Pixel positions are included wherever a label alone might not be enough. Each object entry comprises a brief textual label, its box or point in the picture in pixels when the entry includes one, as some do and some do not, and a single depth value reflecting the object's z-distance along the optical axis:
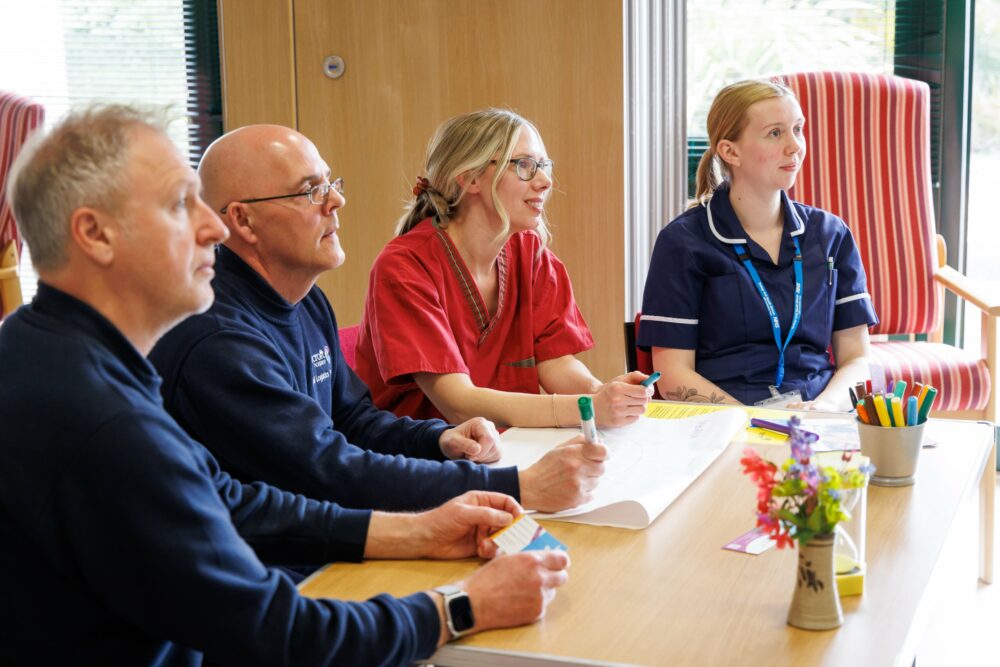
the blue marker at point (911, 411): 1.58
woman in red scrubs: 2.18
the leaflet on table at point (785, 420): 1.77
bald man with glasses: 1.53
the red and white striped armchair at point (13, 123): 3.61
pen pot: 1.58
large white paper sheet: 1.49
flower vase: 1.16
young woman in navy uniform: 2.63
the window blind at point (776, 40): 3.68
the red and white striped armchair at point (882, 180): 3.29
